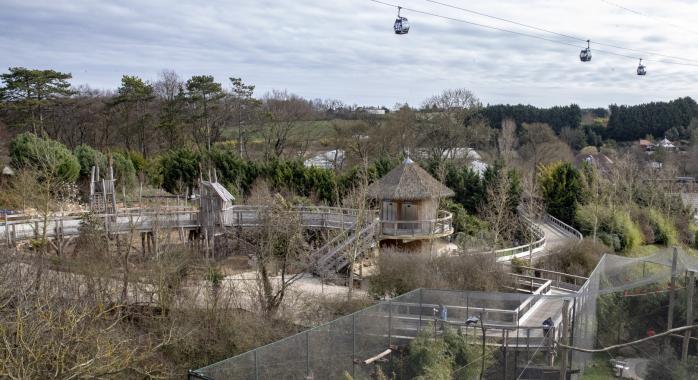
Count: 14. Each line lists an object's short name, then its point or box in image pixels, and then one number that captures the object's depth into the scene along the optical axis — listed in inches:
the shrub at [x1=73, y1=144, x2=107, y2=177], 1569.9
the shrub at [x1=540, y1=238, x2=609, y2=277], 992.2
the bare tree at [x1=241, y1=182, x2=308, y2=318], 762.9
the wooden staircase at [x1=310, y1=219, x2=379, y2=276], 993.5
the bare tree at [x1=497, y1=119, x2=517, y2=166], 2194.6
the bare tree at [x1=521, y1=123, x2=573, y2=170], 2605.8
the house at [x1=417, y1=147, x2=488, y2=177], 2091.3
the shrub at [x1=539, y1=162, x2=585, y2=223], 1540.4
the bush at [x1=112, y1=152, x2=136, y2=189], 1632.9
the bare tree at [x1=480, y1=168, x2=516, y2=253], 1160.2
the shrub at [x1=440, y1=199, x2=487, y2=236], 1312.7
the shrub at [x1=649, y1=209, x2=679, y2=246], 1477.6
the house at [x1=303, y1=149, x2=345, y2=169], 2164.1
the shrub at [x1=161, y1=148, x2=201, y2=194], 1728.6
